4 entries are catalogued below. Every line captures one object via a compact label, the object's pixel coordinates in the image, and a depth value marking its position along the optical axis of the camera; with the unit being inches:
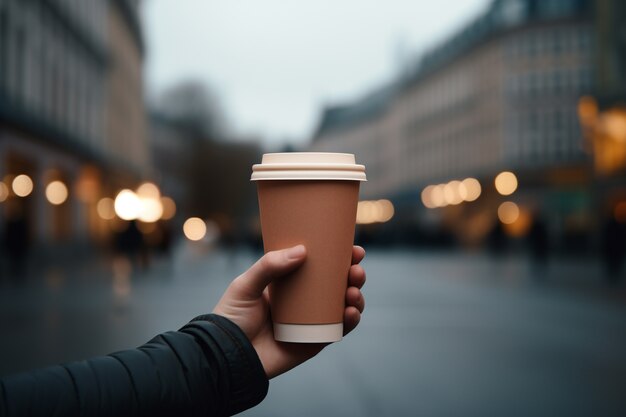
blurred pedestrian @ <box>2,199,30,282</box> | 889.5
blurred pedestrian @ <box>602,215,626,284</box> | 882.8
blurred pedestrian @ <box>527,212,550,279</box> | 1057.5
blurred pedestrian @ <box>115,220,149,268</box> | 991.6
